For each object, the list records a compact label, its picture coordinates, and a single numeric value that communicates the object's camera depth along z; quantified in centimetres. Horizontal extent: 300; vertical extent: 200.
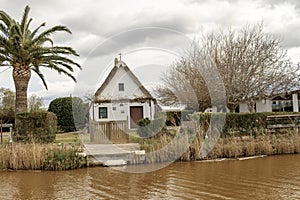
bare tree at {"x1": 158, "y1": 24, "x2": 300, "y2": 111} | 2166
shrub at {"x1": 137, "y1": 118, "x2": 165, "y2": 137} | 1581
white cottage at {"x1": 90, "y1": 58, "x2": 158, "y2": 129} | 2536
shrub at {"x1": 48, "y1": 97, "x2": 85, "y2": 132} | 2653
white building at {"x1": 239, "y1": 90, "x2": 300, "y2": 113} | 2764
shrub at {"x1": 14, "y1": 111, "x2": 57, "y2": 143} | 1487
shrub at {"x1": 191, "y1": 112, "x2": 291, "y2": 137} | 1402
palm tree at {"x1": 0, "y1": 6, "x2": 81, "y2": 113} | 1822
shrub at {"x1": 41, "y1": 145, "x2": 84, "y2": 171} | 1086
